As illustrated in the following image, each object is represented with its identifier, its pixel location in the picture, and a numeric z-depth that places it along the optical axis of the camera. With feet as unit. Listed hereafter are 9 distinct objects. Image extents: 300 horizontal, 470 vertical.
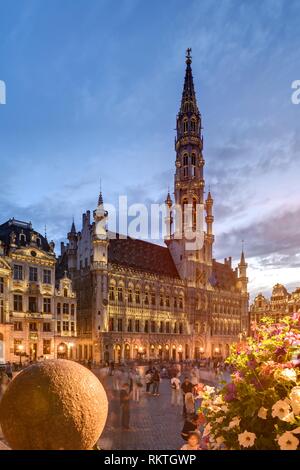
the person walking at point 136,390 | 79.56
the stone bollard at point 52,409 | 20.47
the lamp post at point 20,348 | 149.44
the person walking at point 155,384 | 87.09
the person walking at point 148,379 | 89.77
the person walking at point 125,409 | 54.49
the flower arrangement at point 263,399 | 14.93
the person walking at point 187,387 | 60.03
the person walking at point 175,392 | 74.43
